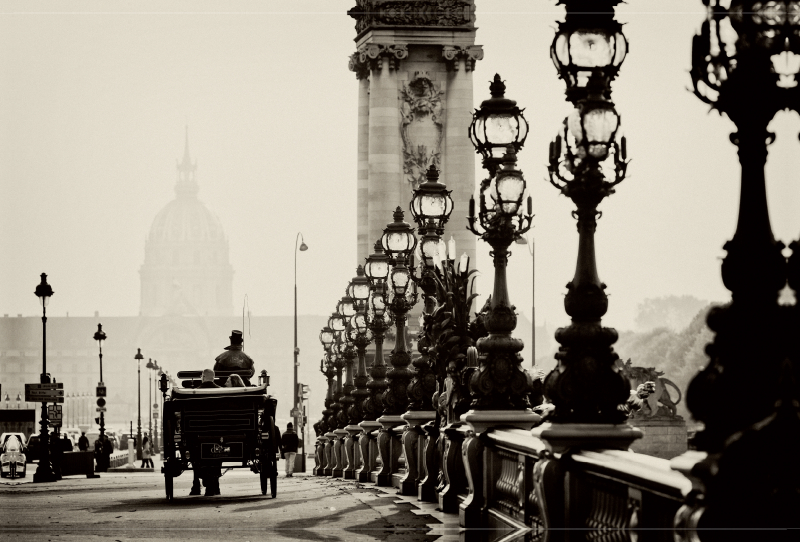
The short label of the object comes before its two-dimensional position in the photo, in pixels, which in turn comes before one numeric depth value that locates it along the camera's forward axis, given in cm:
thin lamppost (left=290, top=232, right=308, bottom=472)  9744
